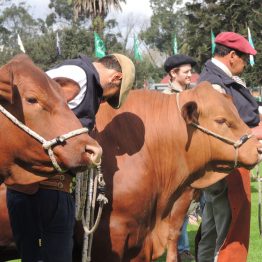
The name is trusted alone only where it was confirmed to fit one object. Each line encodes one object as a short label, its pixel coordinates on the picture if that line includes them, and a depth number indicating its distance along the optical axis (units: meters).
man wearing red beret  4.86
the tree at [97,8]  33.34
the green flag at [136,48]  30.30
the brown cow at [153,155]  3.91
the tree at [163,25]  76.38
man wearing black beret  6.57
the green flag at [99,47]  21.08
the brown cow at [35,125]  2.71
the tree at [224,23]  36.99
